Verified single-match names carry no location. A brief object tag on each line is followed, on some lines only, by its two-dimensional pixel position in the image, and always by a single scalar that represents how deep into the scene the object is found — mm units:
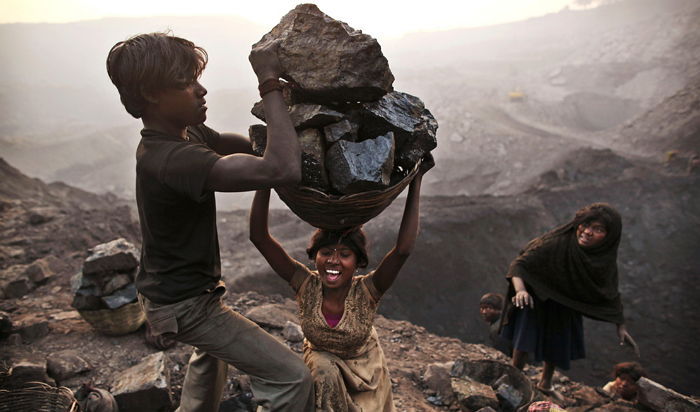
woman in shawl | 3236
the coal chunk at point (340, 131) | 1618
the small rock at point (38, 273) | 4848
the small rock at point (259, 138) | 1662
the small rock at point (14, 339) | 3320
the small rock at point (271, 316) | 3904
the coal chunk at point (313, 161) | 1561
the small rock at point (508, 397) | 3069
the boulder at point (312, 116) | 1592
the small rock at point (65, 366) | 2988
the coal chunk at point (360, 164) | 1508
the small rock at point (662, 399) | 2973
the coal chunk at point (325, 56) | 1616
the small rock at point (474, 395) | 2996
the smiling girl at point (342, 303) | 1985
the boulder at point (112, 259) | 3475
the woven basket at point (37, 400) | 2439
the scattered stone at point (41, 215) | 6929
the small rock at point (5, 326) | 3352
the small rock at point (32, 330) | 3482
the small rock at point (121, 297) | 3408
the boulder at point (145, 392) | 2670
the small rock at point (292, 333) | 3768
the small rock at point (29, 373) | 2754
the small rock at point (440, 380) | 3381
